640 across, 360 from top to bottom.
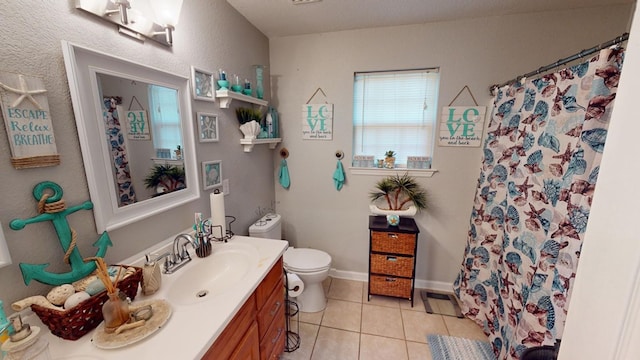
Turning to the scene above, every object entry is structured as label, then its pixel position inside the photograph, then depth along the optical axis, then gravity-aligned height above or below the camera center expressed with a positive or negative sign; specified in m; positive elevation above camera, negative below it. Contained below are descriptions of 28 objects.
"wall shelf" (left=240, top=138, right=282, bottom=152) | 1.90 -0.02
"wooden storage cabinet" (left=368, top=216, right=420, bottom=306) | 2.08 -1.01
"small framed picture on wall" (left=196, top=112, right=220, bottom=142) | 1.50 +0.08
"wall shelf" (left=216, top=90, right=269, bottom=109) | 1.59 +0.29
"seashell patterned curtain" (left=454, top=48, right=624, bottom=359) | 1.06 -0.32
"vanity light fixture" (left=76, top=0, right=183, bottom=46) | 0.95 +0.53
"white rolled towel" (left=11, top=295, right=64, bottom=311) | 0.73 -0.50
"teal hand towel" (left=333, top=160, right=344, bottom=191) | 2.37 -0.32
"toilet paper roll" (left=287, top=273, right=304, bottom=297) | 1.75 -1.04
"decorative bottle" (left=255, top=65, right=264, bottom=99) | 2.06 +0.50
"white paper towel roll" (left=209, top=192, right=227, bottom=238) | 1.46 -0.45
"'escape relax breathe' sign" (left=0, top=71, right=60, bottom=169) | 0.73 +0.06
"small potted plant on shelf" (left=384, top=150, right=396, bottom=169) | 2.28 -0.18
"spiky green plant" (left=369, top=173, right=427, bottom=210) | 2.22 -0.47
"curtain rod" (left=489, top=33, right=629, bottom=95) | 0.98 +0.41
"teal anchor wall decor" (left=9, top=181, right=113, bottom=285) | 0.78 -0.33
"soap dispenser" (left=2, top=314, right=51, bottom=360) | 0.60 -0.51
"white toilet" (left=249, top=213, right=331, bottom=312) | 1.97 -1.02
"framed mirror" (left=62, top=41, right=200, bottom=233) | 0.93 +0.02
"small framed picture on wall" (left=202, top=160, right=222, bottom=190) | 1.56 -0.23
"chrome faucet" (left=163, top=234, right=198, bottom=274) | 1.17 -0.59
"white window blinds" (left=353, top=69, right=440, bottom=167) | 2.19 +0.26
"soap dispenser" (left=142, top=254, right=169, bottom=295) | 0.99 -0.57
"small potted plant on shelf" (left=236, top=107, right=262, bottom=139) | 1.87 +0.14
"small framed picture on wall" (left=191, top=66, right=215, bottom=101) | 1.44 +0.34
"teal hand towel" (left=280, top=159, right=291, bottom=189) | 2.52 -0.35
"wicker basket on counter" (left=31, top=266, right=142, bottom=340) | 0.74 -0.56
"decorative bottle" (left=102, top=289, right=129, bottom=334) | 0.79 -0.57
